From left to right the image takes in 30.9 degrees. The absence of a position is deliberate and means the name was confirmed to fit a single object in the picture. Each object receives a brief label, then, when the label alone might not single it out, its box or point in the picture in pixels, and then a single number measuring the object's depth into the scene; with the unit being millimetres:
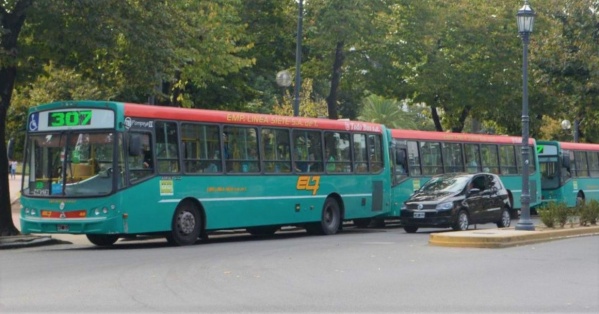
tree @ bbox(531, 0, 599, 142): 35031
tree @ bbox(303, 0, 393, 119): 36844
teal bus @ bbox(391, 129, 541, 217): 34375
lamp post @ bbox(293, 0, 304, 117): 34094
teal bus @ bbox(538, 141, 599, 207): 46219
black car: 29062
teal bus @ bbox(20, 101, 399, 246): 22359
